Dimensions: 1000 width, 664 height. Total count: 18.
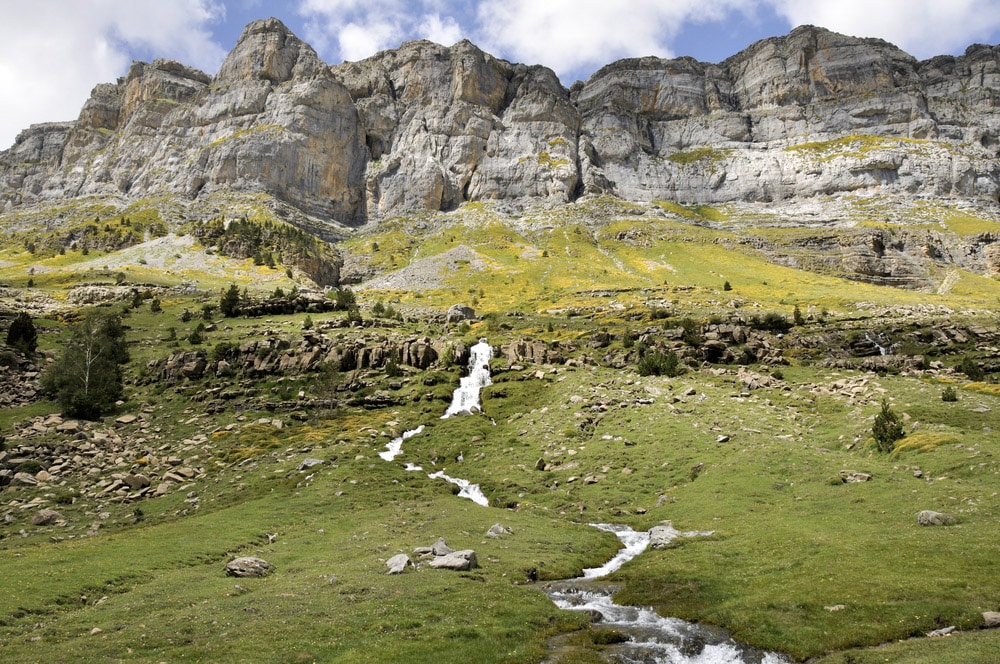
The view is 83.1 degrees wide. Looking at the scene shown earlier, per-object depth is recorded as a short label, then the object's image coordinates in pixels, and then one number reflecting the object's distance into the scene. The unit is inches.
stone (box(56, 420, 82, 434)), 1956.2
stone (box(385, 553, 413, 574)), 1012.4
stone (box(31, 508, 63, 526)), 1358.3
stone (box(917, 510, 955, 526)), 983.0
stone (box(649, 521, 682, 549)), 1203.3
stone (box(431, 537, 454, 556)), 1108.0
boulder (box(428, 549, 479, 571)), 1039.6
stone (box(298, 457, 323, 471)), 1803.6
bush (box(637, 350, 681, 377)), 2554.1
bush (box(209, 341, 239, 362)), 2758.4
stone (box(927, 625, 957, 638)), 651.5
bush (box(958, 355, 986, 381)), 2242.9
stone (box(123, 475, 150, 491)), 1632.6
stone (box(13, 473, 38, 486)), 1562.5
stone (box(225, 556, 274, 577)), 1008.2
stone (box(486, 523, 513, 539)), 1284.4
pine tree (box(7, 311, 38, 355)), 2696.9
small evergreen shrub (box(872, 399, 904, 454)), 1524.4
